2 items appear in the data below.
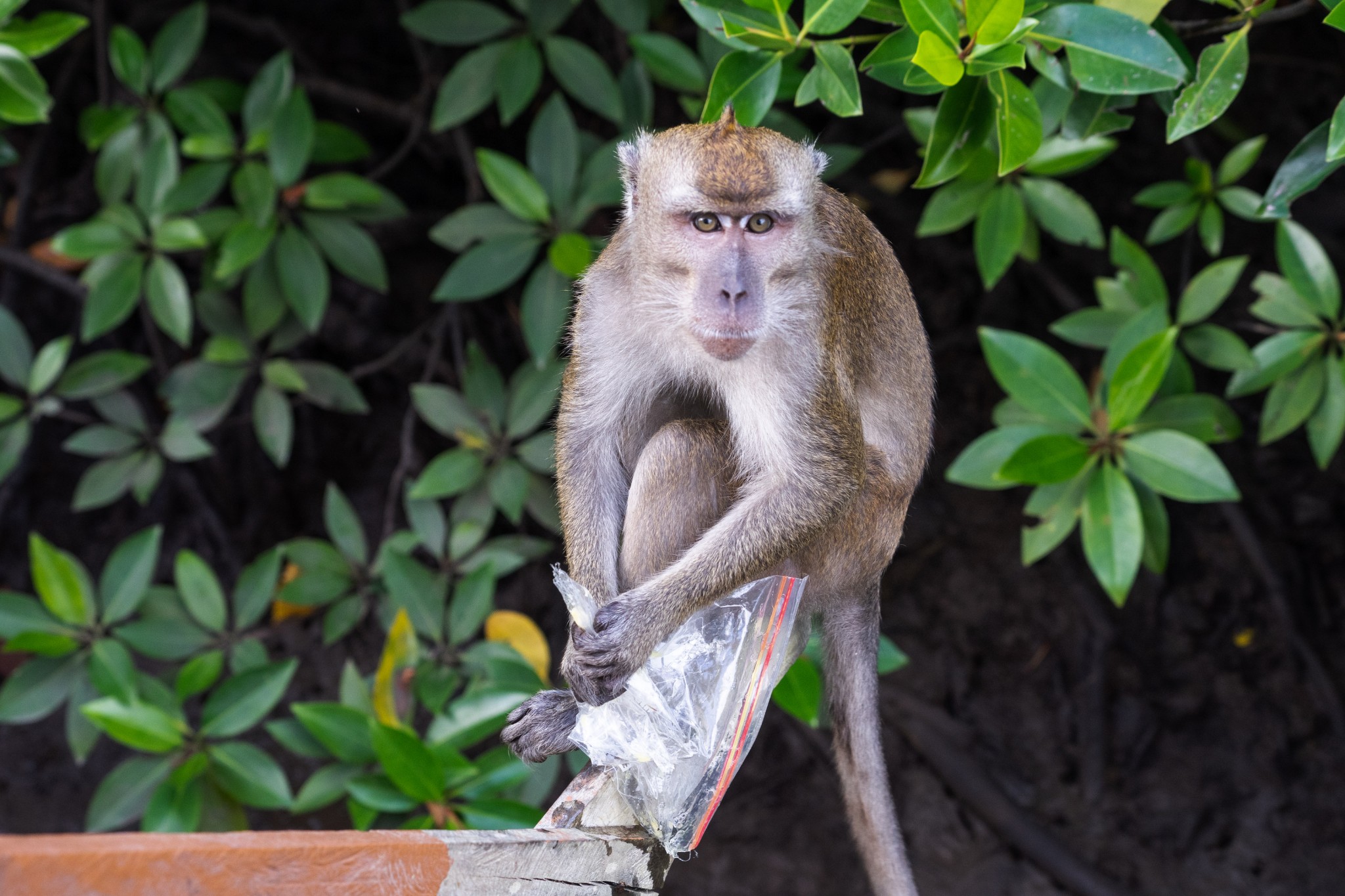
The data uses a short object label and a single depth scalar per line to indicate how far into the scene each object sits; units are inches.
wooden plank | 81.4
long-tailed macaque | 167.5
